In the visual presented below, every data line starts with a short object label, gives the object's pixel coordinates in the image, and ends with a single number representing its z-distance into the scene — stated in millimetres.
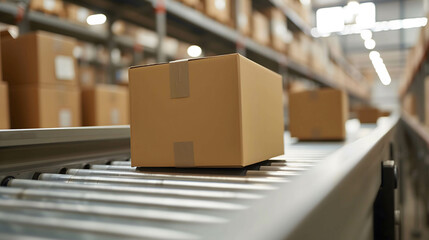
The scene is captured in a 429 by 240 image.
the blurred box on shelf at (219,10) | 2824
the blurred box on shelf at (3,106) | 1549
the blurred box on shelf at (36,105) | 1853
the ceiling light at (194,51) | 4027
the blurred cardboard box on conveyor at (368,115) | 4590
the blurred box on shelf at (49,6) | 2620
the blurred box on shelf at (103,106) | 2400
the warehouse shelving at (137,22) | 2439
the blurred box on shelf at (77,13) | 3049
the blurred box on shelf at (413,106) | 6234
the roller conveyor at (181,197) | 431
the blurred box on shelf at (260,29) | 3738
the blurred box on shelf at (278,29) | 4191
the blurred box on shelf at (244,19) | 3281
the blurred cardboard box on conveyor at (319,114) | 1979
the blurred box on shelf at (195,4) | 2579
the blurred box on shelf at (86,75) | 3730
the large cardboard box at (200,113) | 911
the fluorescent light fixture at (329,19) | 11719
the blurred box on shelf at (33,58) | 1835
